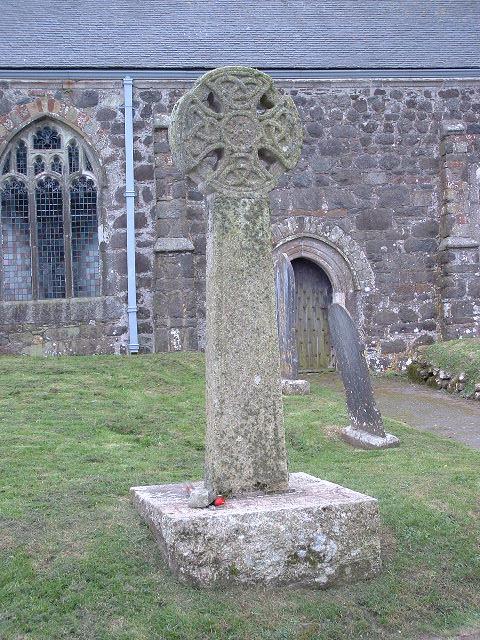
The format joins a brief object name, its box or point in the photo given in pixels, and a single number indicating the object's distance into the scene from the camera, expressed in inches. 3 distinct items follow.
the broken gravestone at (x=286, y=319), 465.1
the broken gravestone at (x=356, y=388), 322.3
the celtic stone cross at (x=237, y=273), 188.9
